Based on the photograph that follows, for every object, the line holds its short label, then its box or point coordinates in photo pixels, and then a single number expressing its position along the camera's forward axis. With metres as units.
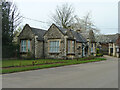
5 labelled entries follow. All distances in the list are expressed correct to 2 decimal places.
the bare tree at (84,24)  54.72
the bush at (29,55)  29.33
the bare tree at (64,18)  51.00
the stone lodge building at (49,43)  29.19
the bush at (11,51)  27.92
